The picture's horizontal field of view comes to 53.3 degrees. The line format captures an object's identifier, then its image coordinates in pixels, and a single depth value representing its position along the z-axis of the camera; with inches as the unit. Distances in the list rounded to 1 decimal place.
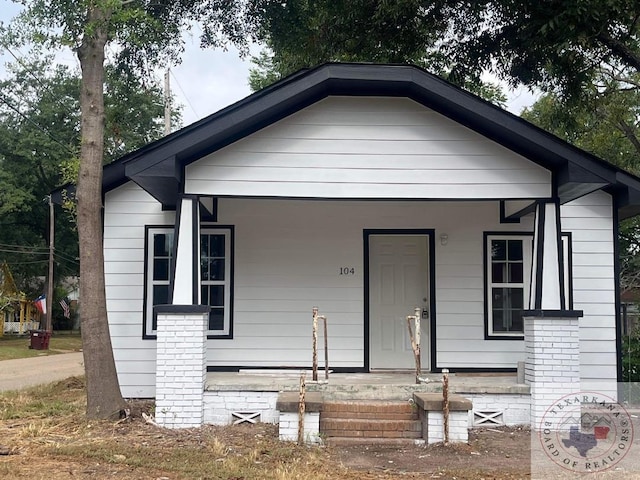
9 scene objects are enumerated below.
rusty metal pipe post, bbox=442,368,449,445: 262.2
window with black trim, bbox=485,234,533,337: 362.6
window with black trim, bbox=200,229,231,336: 360.8
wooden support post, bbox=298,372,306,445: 261.9
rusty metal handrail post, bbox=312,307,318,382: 289.2
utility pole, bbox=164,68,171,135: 685.9
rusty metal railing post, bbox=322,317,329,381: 304.5
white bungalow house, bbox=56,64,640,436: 355.9
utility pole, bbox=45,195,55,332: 1131.5
